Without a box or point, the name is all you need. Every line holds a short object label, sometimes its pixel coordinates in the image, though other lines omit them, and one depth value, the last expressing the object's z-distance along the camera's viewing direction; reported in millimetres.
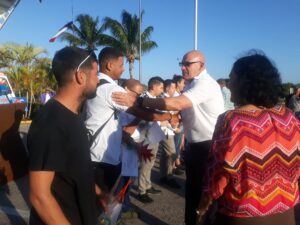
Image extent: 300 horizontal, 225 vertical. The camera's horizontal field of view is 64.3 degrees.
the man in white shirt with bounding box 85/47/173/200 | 2143
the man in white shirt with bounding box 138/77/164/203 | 3903
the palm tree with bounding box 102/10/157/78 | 26098
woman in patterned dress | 1484
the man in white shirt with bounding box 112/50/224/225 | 2492
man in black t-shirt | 1186
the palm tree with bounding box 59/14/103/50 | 26506
